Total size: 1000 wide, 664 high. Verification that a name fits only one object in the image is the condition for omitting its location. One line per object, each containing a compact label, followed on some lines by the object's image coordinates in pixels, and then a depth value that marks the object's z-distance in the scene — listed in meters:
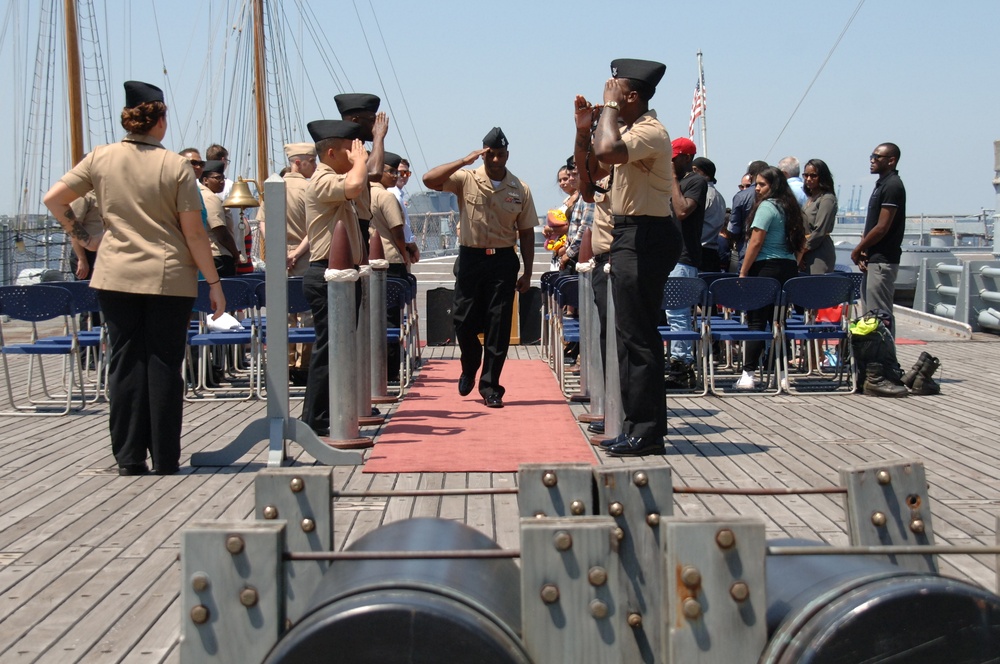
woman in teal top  10.86
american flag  36.26
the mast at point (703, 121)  36.06
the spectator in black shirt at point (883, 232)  10.95
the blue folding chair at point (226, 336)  10.18
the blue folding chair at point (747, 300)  10.26
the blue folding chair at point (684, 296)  10.03
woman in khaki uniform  6.71
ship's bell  16.39
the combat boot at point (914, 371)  10.24
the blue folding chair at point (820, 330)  10.48
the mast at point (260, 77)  26.83
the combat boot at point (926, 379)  10.18
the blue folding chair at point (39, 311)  9.34
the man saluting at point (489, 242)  9.35
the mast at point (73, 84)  18.31
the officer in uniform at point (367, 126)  8.16
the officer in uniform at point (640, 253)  7.11
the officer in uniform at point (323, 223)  7.87
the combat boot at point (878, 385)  10.16
